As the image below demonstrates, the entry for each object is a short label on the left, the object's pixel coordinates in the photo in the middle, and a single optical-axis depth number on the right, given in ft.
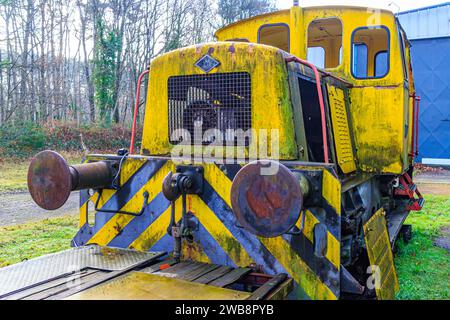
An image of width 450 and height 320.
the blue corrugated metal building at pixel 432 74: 53.57
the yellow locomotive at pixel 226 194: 8.46
